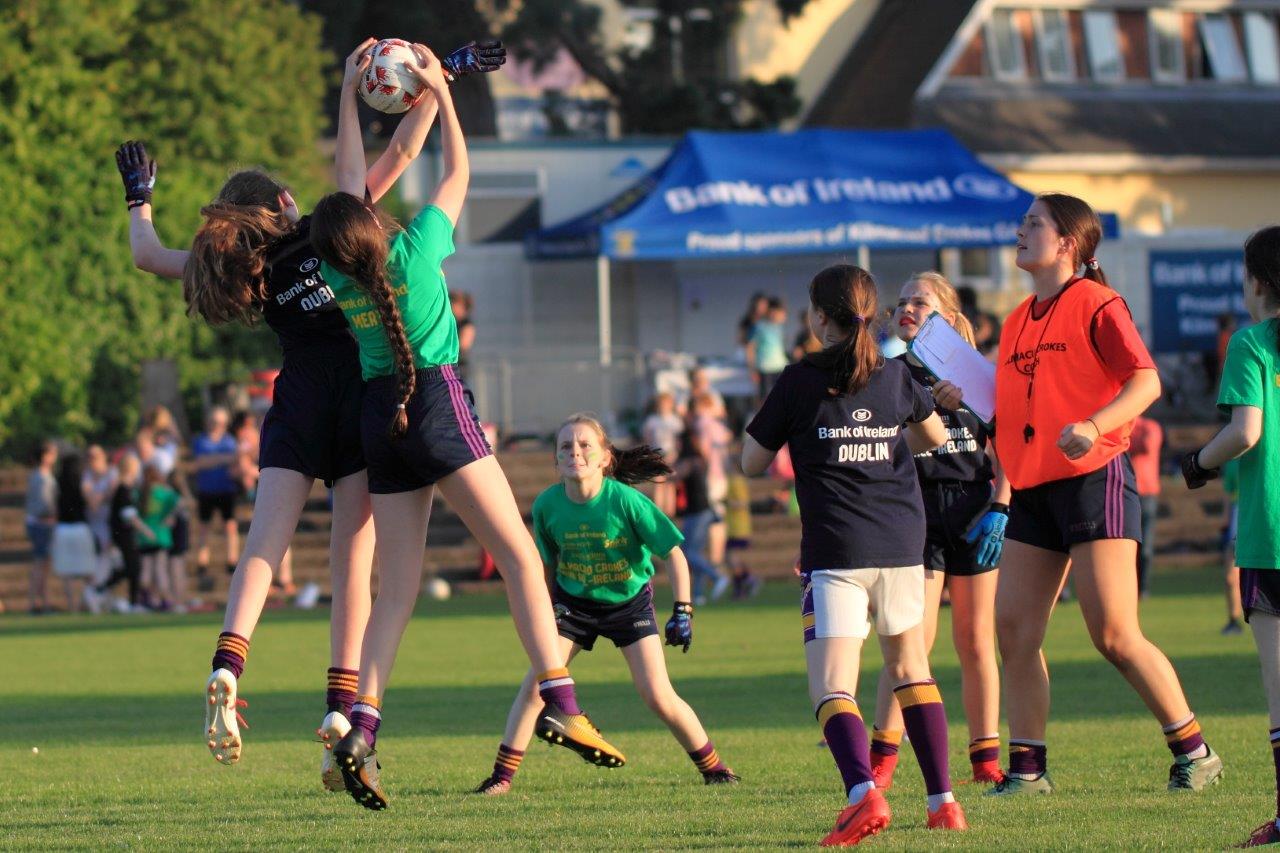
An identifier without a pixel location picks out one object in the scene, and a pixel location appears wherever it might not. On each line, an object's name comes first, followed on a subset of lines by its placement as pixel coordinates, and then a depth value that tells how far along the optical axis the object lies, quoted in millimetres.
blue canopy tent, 56531
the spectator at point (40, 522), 44719
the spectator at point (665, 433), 44656
